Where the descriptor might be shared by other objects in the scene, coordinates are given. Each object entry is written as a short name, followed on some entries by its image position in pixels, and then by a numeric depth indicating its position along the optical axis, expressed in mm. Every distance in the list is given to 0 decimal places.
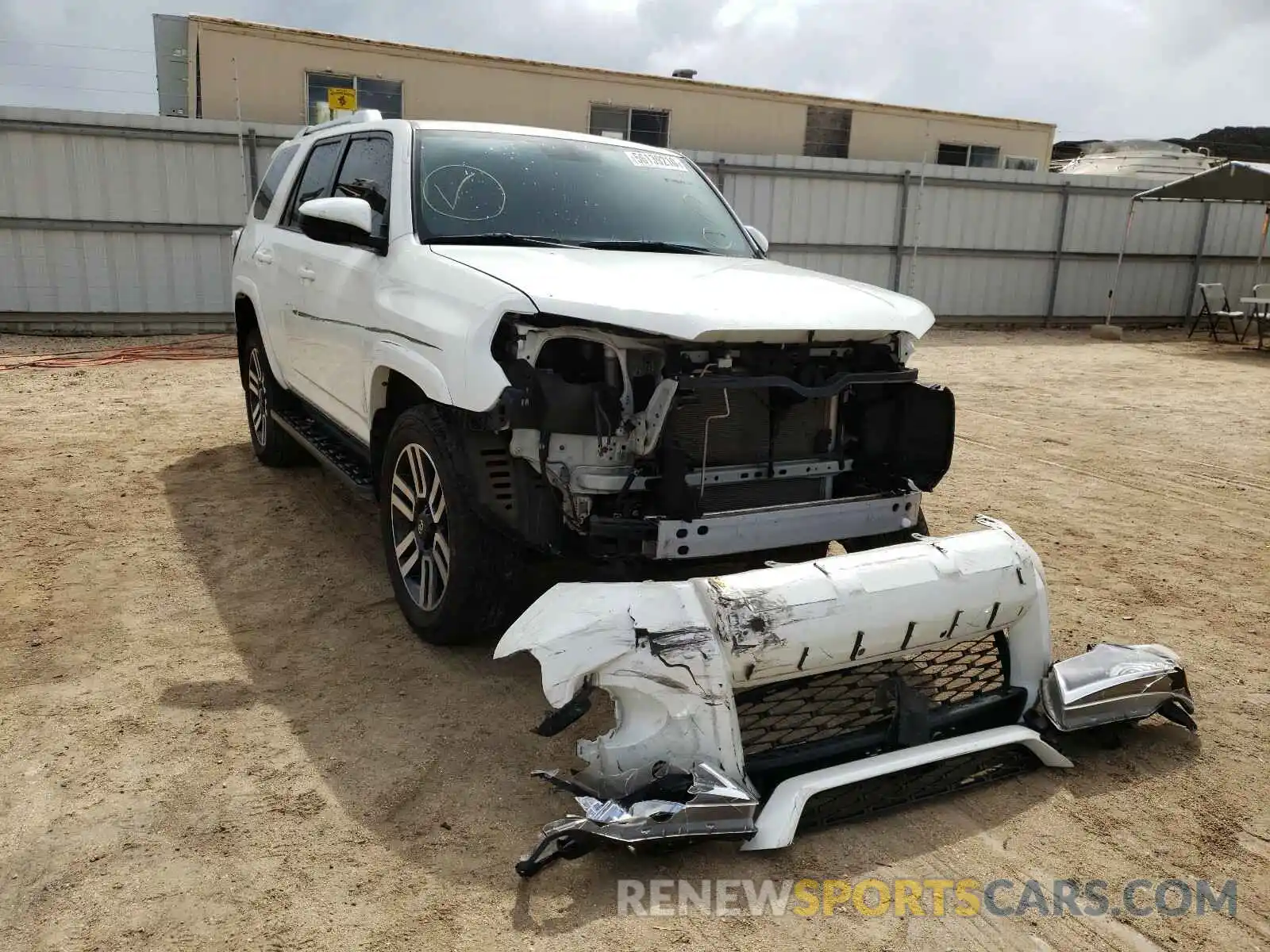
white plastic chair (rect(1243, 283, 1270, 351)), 15328
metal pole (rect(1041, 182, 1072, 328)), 18156
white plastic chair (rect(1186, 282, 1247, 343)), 16530
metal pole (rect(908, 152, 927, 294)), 17062
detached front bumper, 2557
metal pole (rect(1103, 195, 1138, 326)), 17467
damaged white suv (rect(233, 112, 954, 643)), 3137
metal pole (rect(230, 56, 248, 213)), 12969
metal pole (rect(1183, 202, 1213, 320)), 19203
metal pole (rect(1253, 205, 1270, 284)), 17934
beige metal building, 14656
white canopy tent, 16078
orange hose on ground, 10586
